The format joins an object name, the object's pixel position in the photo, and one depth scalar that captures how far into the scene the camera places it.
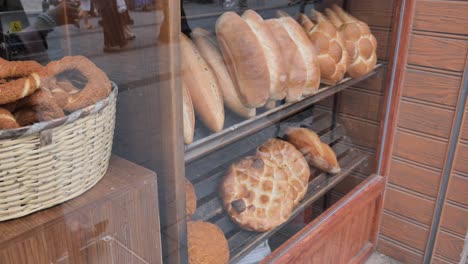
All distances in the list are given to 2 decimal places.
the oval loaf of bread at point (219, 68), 1.21
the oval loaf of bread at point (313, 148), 1.71
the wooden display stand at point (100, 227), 0.70
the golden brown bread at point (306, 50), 1.44
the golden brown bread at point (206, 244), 1.17
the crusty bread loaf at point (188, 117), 1.03
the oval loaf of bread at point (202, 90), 1.11
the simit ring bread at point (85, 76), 0.75
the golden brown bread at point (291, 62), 1.36
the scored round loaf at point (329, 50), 1.55
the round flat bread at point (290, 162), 1.53
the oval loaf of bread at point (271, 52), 1.28
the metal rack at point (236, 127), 1.07
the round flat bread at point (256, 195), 1.37
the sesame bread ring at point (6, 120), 0.66
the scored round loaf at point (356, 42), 1.71
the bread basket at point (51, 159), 0.65
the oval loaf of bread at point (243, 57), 1.22
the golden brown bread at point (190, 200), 1.19
